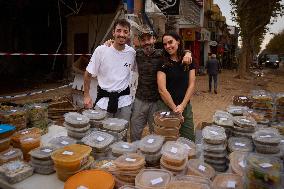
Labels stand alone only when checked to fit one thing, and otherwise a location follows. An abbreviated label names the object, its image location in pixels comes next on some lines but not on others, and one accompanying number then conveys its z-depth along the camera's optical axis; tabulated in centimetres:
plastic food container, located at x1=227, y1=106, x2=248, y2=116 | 307
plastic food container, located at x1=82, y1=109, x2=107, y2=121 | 287
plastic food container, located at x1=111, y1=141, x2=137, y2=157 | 240
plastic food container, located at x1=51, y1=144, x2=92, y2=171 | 214
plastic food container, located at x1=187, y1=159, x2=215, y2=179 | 206
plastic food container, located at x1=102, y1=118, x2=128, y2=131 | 277
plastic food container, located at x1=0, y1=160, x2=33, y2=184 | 217
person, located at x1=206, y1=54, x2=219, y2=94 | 1186
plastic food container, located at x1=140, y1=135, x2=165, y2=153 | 228
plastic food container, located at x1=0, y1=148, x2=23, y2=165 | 243
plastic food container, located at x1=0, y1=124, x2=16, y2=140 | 259
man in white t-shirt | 315
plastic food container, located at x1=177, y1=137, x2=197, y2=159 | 235
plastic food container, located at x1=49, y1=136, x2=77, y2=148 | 252
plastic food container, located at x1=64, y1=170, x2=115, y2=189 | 197
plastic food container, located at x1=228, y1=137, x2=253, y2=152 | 234
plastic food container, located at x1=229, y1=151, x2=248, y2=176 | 207
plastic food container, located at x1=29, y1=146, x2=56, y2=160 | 230
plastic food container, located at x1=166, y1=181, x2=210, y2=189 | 181
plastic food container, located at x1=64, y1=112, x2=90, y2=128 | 265
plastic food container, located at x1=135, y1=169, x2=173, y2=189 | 190
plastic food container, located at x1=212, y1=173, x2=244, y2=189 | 185
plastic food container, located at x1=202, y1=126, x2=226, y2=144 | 233
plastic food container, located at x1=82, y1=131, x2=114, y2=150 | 248
